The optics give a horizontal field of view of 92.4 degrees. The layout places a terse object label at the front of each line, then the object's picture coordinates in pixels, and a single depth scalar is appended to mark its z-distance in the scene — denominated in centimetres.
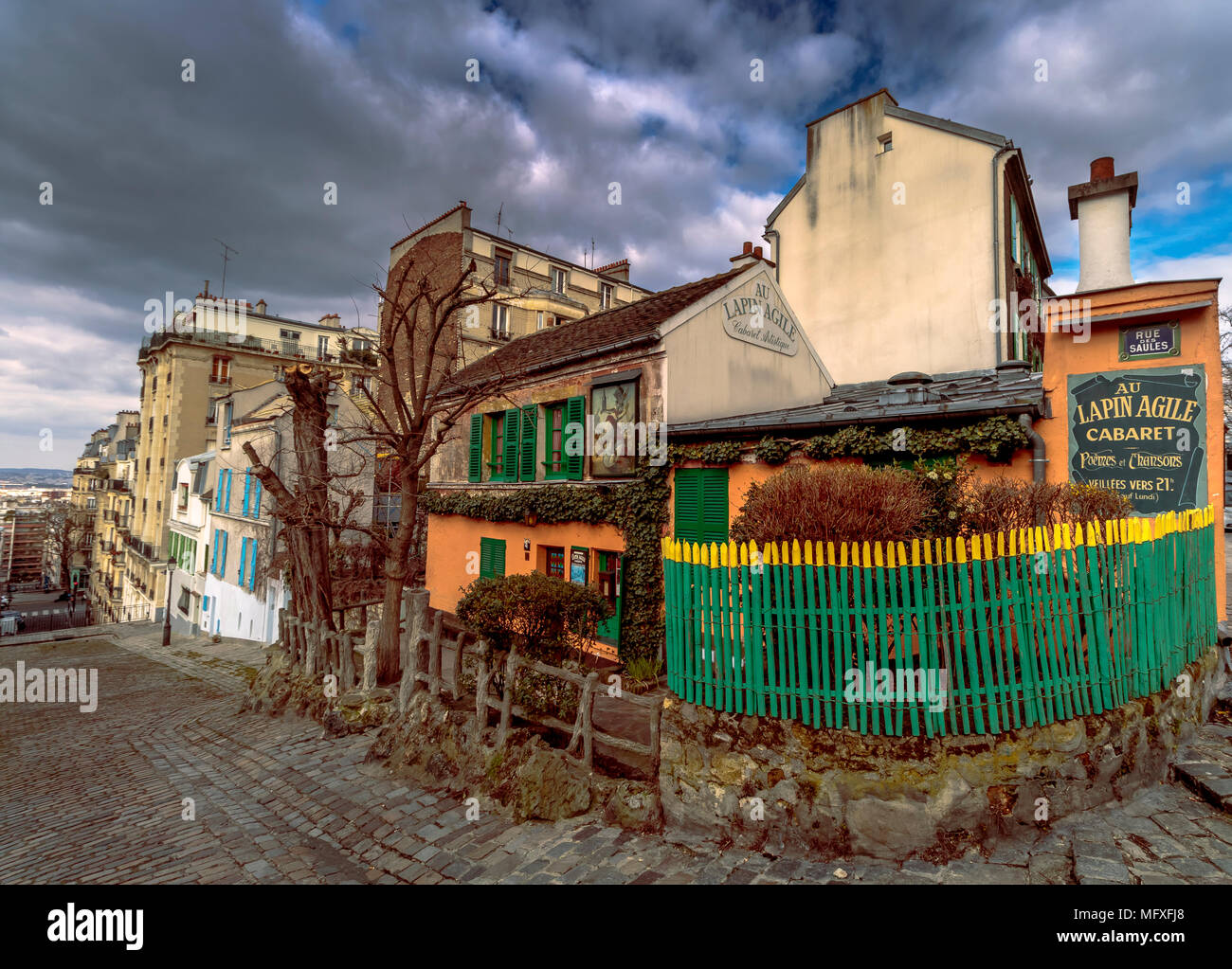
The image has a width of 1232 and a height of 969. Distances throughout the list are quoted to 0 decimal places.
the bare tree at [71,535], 6141
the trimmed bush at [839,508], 500
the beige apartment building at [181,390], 3822
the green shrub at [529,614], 705
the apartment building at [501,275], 2888
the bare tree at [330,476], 936
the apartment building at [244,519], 2231
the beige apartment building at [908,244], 1522
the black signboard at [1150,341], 762
